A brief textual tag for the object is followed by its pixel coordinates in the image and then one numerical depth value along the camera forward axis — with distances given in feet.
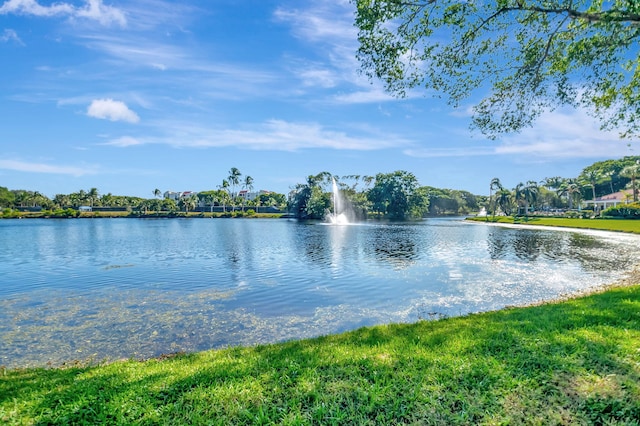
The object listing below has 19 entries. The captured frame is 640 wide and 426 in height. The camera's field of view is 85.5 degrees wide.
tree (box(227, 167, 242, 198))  518.37
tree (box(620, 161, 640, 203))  243.81
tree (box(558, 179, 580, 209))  342.85
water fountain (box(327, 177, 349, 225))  299.75
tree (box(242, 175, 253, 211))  531.09
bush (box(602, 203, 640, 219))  205.26
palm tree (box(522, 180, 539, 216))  320.50
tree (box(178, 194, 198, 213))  487.20
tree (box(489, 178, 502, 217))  366.49
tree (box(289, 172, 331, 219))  319.27
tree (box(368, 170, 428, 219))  338.54
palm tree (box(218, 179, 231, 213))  516.73
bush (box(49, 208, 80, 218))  431.43
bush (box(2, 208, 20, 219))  412.36
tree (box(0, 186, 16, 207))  446.15
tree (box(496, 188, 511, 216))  347.97
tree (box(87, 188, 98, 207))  485.56
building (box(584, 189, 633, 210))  255.91
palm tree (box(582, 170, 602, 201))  361.82
